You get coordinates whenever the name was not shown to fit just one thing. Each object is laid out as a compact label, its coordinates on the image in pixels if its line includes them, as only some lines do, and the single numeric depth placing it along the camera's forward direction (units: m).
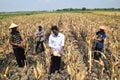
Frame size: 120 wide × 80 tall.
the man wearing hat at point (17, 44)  3.07
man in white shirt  2.81
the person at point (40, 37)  4.40
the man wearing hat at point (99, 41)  3.25
